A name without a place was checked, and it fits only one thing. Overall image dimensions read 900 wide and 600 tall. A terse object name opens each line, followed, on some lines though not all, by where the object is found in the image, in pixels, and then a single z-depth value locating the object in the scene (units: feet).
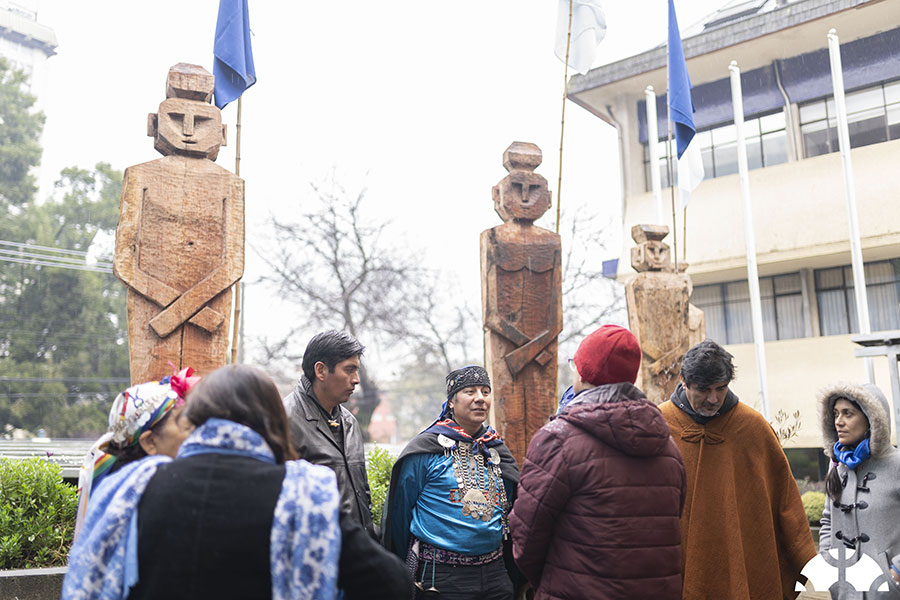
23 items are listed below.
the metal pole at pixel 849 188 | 37.68
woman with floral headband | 7.17
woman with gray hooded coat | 11.34
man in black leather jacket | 10.40
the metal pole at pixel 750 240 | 39.65
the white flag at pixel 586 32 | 25.94
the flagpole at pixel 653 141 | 42.09
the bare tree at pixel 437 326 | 71.92
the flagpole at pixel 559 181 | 18.80
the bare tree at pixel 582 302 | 70.79
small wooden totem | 24.09
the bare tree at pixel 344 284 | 64.59
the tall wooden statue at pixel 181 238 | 12.87
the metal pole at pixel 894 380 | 20.31
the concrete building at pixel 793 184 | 43.11
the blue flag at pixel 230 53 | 16.38
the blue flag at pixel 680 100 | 28.60
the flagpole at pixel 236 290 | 13.75
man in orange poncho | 10.39
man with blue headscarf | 10.53
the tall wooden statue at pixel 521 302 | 16.93
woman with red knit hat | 8.21
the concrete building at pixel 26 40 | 97.30
